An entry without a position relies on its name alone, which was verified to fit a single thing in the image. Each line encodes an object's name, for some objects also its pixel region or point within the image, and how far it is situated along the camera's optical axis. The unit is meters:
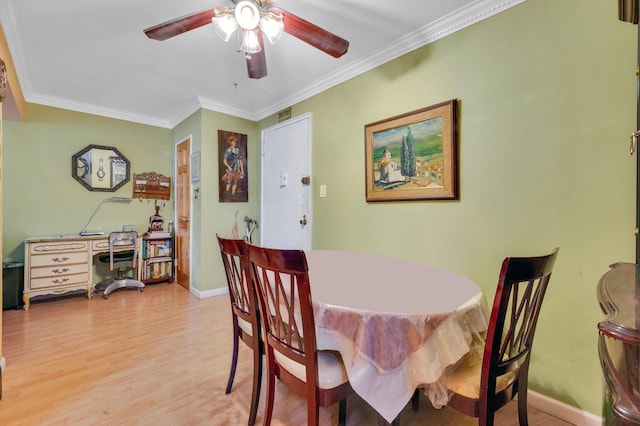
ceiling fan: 1.55
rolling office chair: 3.53
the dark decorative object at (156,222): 4.20
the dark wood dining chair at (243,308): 1.36
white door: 3.17
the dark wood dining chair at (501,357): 0.89
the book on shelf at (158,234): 3.97
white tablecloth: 0.98
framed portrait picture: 3.66
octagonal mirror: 3.70
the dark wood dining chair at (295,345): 0.99
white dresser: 3.07
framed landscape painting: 1.97
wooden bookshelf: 3.92
